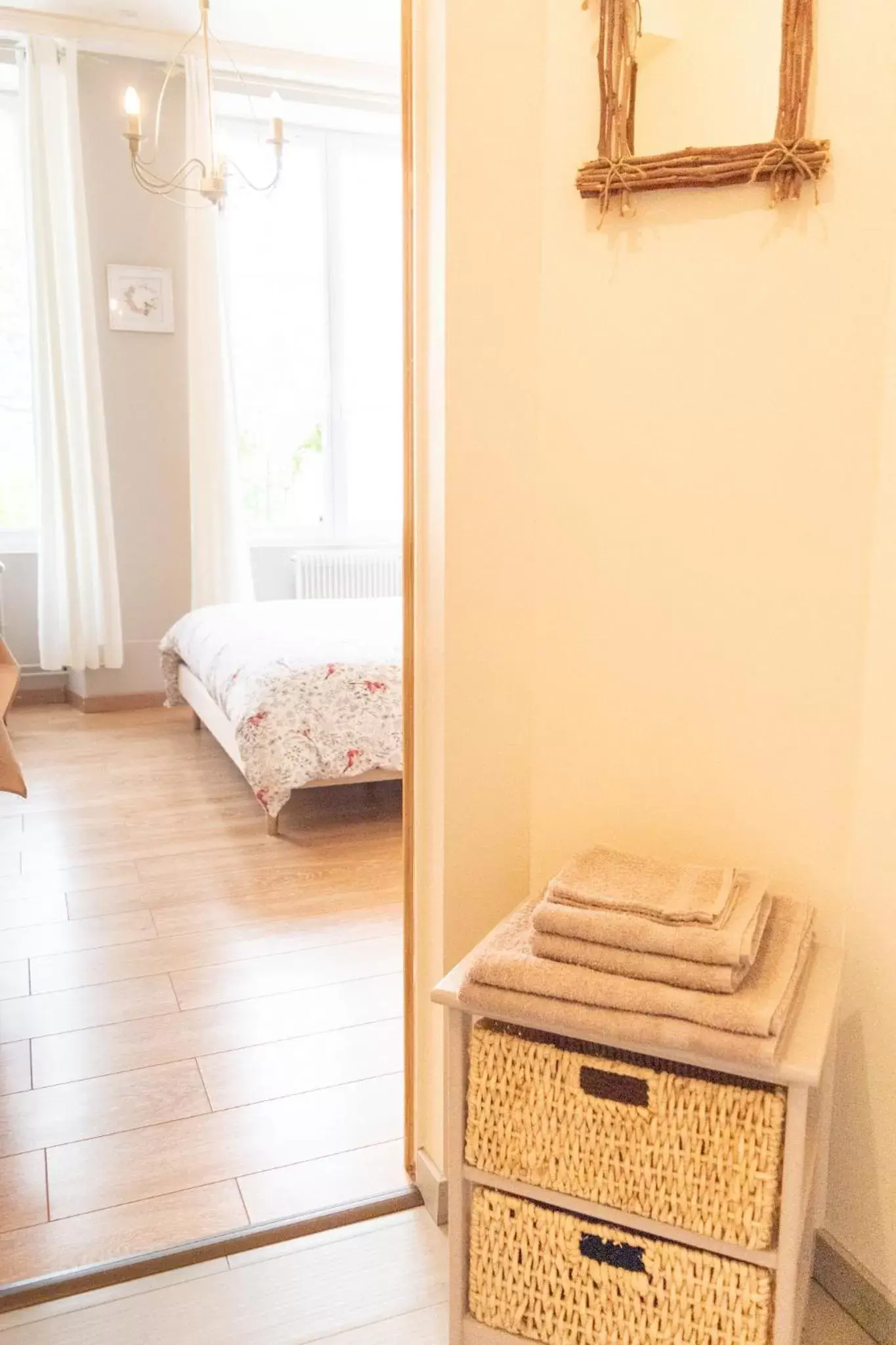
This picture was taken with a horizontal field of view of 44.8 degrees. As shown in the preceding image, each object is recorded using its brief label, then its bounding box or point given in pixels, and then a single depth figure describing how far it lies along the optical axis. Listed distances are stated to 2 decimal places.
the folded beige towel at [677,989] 1.16
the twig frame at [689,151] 1.33
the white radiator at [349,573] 5.72
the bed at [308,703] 3.42
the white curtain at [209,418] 5.03
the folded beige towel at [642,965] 1.19
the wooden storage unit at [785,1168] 1.16
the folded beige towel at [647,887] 1.26
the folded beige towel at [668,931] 1.20
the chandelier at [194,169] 2.96
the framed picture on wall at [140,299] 5.02
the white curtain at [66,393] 4.77
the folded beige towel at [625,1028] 1.15
